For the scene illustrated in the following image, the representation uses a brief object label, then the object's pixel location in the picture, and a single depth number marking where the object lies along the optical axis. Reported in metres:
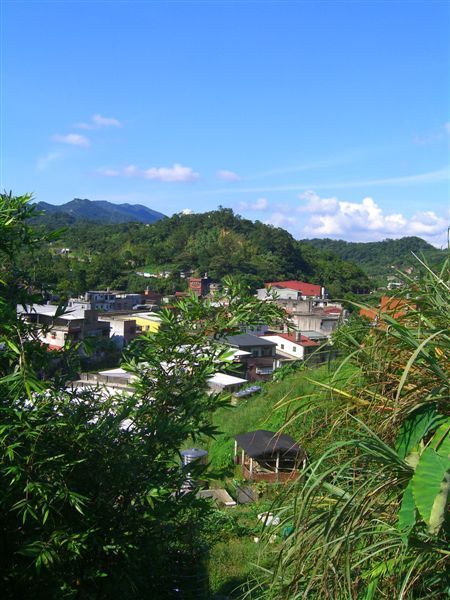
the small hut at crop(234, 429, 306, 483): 9.61
